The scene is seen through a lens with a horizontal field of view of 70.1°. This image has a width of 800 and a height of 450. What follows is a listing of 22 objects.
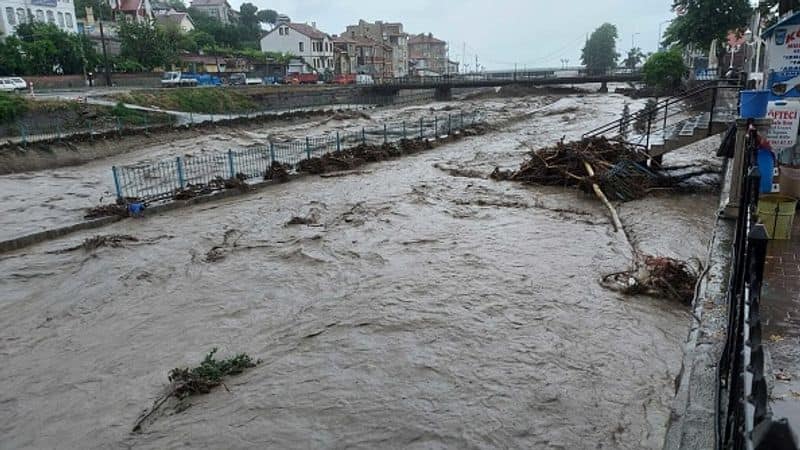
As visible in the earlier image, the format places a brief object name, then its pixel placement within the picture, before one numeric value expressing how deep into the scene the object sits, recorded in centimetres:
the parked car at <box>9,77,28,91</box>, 4306
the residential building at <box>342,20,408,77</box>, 12156
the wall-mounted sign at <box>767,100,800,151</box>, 1011
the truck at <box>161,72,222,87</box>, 5393
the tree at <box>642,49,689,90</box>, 5631
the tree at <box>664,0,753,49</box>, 4244
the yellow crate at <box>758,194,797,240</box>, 894
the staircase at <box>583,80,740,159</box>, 1532
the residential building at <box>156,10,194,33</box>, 9116
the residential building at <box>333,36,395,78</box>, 10499
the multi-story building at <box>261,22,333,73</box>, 9388
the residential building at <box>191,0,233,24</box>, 12057
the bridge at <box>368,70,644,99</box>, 7462
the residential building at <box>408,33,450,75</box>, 16425
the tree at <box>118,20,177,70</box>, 6475
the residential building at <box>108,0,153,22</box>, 8762
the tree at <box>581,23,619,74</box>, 14099
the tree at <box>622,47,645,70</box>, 13538
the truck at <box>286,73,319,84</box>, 7350
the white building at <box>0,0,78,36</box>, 5997
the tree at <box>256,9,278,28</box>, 13375
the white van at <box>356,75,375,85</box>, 7871
